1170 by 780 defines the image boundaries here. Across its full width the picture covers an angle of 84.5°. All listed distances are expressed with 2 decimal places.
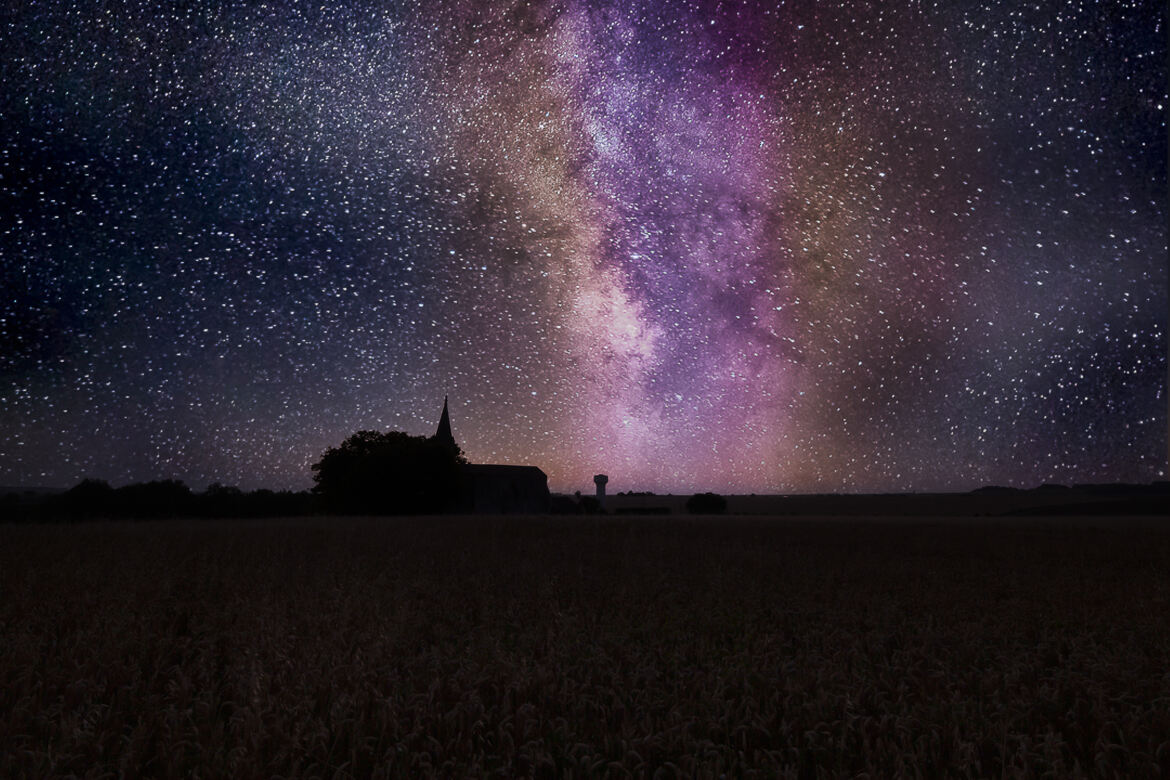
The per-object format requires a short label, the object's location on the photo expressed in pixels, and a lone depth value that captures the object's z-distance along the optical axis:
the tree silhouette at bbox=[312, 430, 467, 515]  53.16
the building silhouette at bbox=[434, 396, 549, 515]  68.25
